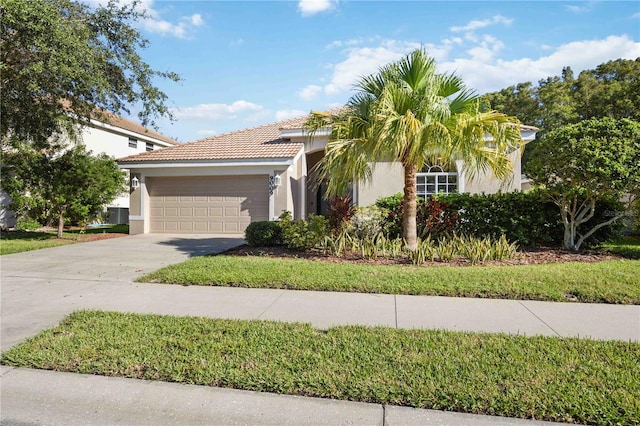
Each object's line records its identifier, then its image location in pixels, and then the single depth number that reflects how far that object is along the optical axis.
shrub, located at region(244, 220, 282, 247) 10.41
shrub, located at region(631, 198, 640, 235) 8.91
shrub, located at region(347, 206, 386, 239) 9.99
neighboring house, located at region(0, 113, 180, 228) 17.48
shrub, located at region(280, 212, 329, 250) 9.31
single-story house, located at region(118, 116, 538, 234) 13.70
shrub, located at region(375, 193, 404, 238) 10.17
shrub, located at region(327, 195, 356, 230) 9.96
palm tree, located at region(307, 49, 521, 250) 7.73
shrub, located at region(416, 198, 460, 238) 9.60
